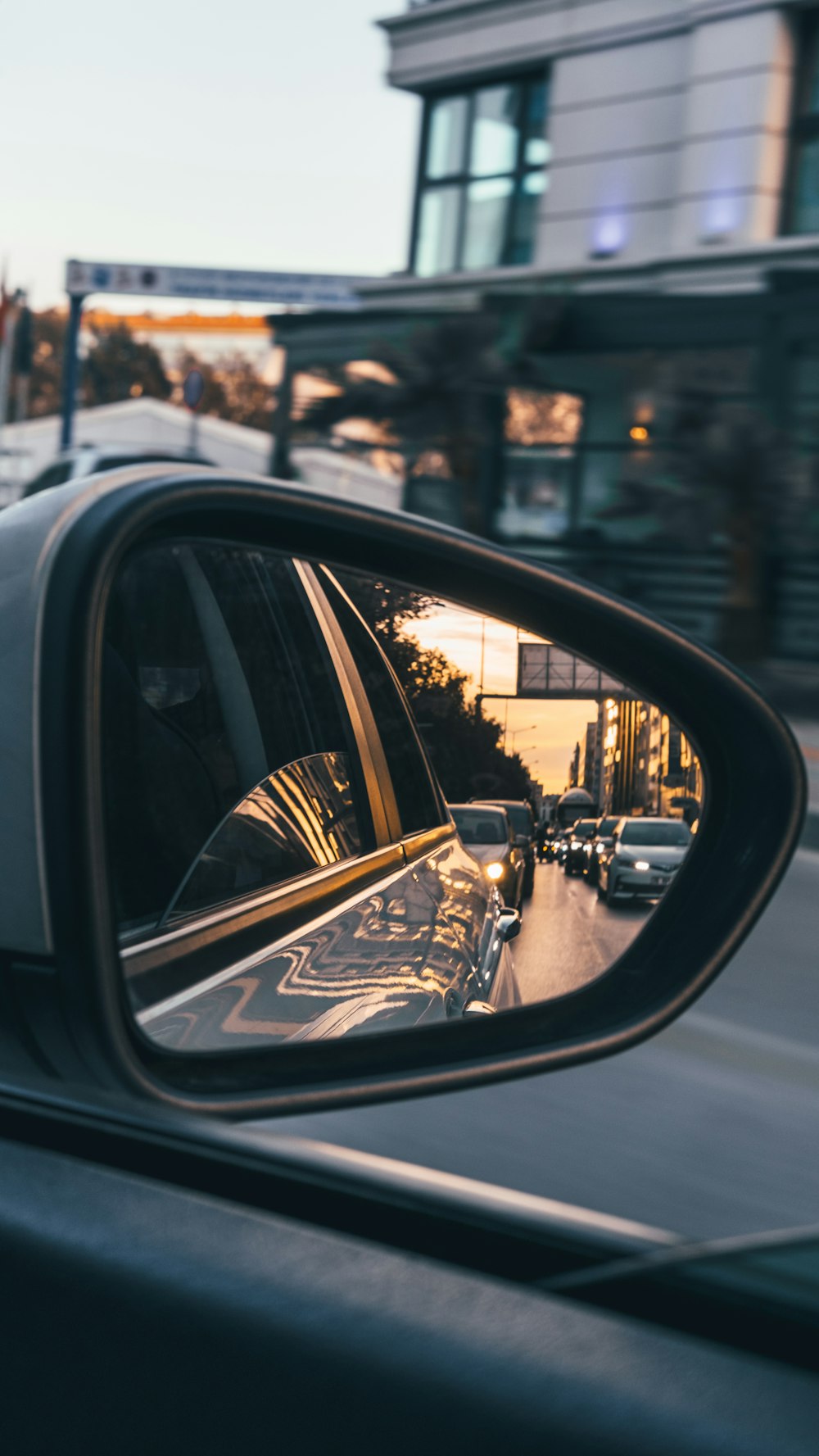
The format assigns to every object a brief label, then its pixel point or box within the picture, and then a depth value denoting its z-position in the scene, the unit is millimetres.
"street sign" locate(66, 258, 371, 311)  13883
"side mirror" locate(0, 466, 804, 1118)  1303
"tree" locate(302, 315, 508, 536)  17938
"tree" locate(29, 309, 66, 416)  70688
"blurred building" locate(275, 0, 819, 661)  15398
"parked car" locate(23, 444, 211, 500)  15695
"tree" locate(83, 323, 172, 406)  67312
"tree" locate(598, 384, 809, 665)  13945
